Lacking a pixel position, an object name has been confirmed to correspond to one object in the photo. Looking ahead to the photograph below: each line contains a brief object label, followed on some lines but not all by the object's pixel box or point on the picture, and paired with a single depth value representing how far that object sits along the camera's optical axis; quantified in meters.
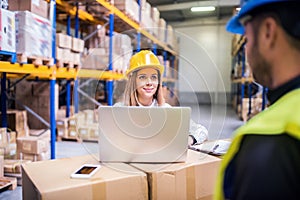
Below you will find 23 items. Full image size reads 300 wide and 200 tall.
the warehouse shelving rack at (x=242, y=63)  7.61
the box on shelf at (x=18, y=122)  4.58
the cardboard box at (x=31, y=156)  3.63
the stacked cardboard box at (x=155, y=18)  7.56
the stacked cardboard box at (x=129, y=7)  5.22
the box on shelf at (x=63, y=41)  3.95
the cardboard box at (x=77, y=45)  4.38
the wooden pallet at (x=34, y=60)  3.02
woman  2.06
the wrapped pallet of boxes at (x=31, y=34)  2.99
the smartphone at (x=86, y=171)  1.21
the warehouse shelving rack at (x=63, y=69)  3.20
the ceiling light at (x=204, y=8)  10.54
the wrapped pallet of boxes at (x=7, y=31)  2.68
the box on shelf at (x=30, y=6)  3.18
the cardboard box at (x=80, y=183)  1.10
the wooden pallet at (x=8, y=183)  2.89
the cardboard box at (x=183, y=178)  1.26
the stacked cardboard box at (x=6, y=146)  3.51
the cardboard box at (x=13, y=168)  3.24
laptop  1.29
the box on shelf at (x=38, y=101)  5.47
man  0.52
